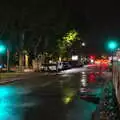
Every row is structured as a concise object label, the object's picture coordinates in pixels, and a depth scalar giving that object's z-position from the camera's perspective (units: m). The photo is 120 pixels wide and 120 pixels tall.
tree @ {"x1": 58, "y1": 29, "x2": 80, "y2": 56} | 72.53
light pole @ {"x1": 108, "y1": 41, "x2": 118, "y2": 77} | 32.83
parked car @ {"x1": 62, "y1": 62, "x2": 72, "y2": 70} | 74.94
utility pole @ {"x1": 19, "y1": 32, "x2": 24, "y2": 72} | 57.40
